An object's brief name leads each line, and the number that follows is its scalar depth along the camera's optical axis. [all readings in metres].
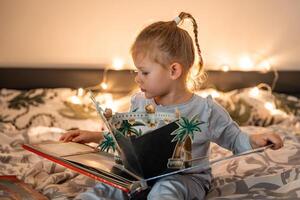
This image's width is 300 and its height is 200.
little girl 1.16
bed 1.20
